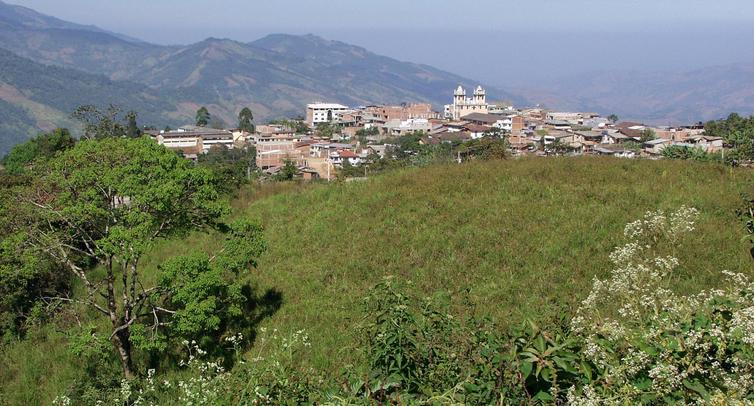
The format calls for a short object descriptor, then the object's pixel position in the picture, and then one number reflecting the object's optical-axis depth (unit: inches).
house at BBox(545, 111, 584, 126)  4278.3
